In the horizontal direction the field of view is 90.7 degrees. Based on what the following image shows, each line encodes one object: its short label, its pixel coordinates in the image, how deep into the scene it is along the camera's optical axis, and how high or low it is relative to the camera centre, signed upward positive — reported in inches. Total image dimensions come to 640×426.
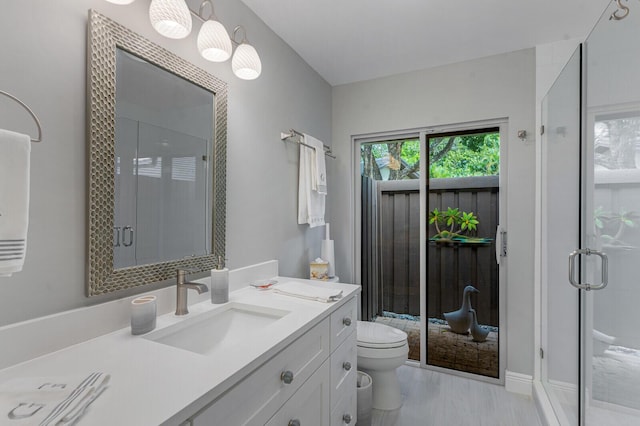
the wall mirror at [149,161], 40.9 +7.8
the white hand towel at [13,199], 26.1 +1.0
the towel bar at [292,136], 82.8 +20.6
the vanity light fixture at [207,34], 44.1 +28.0
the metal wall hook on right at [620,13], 44.0 +29.7
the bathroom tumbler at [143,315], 41.1 -13.6
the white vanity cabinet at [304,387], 32.7 -22.8
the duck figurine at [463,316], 98.1 -31.9
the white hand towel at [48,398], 22.8 -14.9
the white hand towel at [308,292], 56.9 -14.9
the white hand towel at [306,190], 88.1 +6.6
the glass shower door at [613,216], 44.5 +0.0
